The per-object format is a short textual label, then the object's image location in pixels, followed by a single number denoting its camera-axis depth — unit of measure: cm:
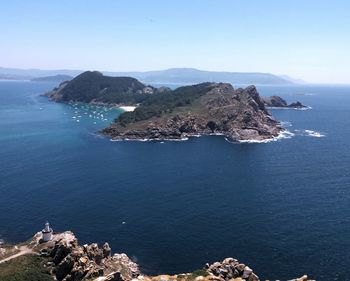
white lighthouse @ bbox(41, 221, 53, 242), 8594
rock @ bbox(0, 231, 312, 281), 7218
